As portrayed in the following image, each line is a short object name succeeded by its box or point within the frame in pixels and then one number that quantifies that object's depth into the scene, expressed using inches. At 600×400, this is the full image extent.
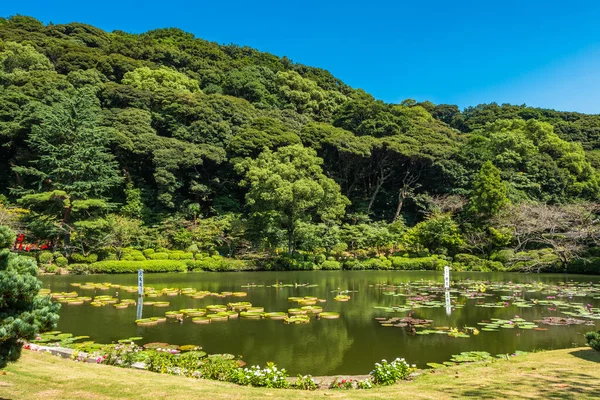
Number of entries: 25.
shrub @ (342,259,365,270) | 1150.3
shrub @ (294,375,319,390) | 221.8
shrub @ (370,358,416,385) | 229.9
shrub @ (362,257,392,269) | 1150.3
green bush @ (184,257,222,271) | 1064.8
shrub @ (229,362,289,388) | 218.7
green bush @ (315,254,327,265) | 1163.1
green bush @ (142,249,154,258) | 1079.7
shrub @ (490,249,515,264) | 1057.0
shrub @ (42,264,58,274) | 922.1
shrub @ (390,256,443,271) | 1118.8
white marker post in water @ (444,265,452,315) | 610.5
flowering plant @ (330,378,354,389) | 222.4
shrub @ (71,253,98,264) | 1000.2
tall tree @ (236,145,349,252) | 1102.4
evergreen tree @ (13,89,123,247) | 1067.3
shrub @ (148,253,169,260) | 1067.7
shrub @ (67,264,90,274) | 940.0
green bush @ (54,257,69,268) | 961.9
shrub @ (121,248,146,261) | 1042.1
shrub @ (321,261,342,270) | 1145.4
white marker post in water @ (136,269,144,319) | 537.4
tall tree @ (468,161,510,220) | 1182.9
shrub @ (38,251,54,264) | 957.8
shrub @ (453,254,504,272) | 1053.8
